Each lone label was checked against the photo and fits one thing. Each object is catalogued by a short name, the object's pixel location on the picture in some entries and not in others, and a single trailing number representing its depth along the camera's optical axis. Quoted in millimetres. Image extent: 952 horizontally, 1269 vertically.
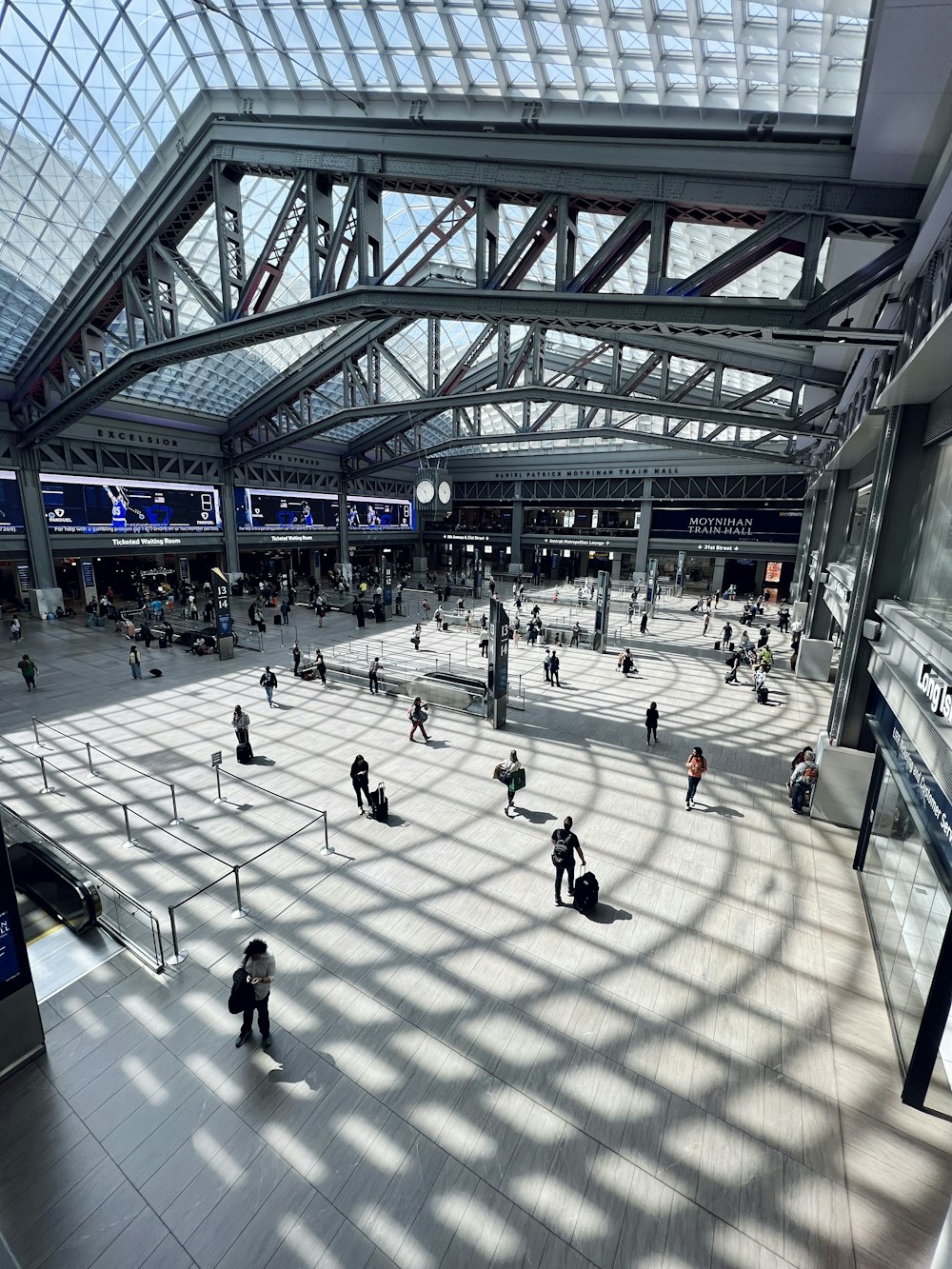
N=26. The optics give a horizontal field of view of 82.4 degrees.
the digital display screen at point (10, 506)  26422
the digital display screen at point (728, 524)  42625
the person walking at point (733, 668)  21016
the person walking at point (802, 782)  11008
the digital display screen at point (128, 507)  28700
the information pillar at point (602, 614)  25188
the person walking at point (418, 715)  14070
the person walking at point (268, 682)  16688
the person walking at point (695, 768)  10742
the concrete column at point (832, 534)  21359
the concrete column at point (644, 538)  46031
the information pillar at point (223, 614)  23203
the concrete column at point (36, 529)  27062
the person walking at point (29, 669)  17406
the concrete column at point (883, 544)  8953
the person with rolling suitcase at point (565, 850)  7867
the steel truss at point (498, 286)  7789
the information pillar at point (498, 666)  14477
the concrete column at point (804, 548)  31984
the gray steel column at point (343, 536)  45978
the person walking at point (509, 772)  10430
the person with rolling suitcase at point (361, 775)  10250
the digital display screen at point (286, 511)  38344
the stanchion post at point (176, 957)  6832
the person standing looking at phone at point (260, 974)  5496
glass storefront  5285
